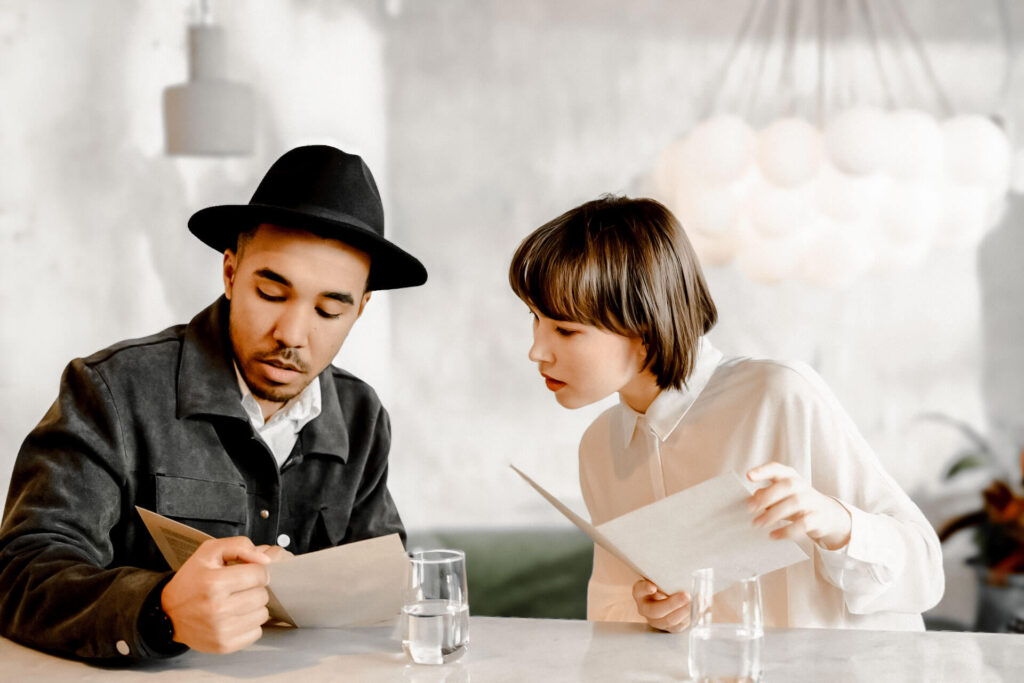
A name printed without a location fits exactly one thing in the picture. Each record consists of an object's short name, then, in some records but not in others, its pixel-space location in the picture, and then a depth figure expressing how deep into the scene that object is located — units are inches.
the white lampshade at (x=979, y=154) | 118.6
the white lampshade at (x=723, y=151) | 120.0
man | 57.7
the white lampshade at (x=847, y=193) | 119.3
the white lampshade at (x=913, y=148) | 119.2
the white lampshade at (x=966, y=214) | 119.3
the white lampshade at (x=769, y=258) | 121.0
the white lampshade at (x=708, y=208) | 119.0
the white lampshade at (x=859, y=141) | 118.6
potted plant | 118.6
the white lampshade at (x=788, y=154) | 117.9
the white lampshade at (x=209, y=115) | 129.8
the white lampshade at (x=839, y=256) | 120.8
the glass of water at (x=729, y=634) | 42.7
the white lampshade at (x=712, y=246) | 121.4
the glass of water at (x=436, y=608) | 46.4
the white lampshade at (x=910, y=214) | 119.6
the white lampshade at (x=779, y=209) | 117.7
